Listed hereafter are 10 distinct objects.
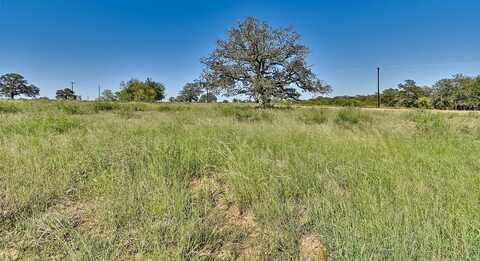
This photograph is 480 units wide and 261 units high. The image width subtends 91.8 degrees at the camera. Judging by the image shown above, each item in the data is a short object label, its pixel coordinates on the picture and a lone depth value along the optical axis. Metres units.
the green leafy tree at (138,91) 60.09
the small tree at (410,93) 62.78
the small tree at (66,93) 103.59
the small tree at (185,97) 90.68
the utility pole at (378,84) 52.11
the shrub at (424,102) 56.12
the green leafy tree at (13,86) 105.25
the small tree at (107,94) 77.80
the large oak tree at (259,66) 23.69
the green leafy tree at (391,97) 64.82
